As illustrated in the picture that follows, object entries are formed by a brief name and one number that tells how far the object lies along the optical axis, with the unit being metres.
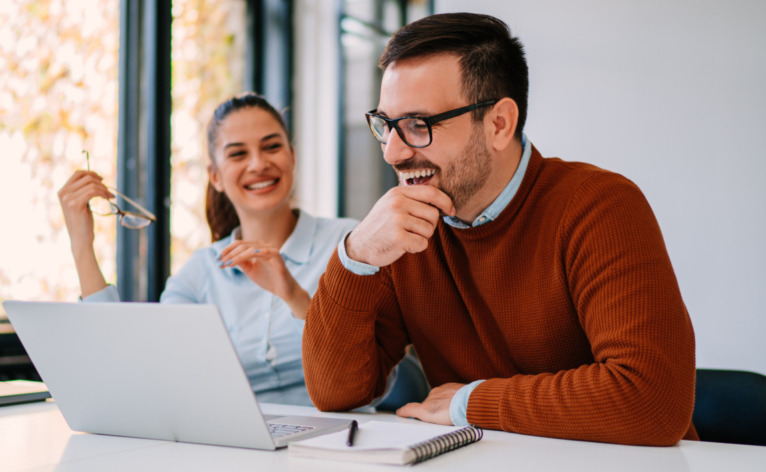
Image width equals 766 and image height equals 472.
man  1.17
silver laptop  0.92
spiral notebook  0.88
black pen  0.92
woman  1.90
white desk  0.89
